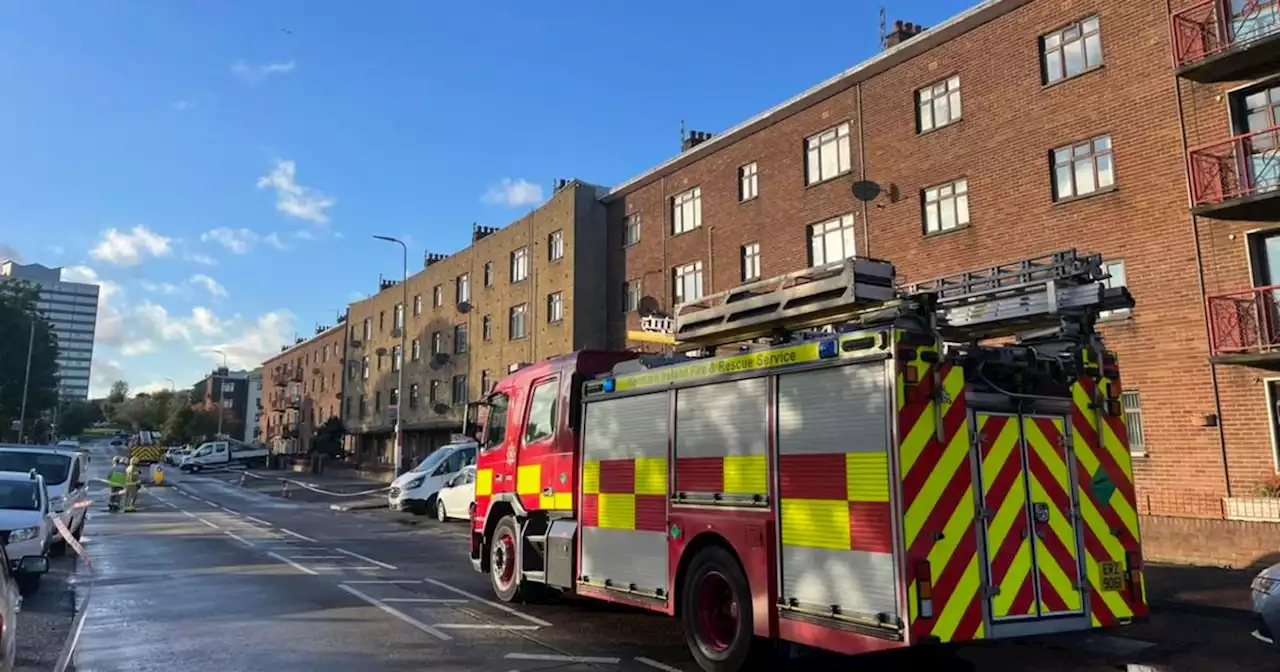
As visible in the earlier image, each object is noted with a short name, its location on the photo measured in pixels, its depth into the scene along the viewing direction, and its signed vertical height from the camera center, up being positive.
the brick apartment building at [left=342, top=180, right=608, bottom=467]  32.25 +6.54
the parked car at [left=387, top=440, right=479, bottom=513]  24.44 -0.57
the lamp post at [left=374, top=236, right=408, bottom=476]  32.88 +1.65
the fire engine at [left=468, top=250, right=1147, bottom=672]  5.53 -0.07
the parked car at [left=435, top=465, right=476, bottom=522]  21.86 -0.96
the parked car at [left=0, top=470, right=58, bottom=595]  10.69 -0.73
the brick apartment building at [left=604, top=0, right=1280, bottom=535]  13.95 +5.75
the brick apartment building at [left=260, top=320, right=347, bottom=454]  62.47 +5.88
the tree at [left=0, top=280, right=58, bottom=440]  53.38 +7.00
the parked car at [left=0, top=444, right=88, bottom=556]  14.27 -0.15
